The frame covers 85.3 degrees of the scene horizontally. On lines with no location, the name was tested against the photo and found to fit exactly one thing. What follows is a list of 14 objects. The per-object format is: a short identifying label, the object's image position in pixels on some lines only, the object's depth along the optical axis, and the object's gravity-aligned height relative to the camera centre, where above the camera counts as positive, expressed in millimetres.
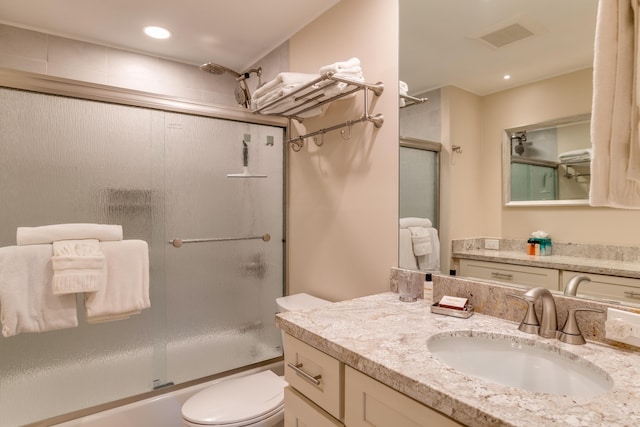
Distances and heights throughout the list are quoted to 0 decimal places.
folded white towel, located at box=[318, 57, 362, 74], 1454 +635
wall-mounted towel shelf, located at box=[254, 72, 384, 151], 1521 +570
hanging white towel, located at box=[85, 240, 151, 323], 1471 -319
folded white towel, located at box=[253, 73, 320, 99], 1714 +671
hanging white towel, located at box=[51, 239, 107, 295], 1347 -211
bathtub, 1620 -968
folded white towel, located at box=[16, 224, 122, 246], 1369 -81
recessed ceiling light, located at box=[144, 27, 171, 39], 2158 +1148
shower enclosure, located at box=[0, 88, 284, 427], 1560 -56
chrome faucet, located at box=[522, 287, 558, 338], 945 -264
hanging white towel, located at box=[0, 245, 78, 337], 1317 -320
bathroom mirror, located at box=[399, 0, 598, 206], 1019 +587
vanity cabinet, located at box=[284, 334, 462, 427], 744 -457
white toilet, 1346 -787
